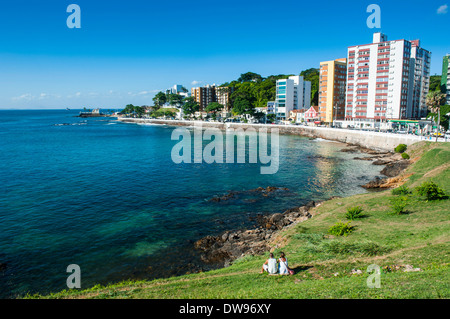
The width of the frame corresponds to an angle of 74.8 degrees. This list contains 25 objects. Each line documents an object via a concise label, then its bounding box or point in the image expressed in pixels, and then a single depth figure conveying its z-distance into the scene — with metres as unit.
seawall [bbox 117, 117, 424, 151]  73.35
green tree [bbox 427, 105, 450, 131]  87.38
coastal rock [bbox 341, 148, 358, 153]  76.06
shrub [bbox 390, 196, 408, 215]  25.77
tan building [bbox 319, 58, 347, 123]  125.12
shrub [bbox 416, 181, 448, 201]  27.78
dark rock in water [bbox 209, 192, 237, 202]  37.56
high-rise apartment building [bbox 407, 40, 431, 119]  108.31
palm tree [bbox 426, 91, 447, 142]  107.12
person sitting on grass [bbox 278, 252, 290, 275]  15.97
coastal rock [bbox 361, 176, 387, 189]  41.59
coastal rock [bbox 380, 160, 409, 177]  48.84
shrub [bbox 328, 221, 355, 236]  22.74
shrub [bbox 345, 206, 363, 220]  26.34
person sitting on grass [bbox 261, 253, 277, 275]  16.06
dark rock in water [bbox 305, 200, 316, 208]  33.64
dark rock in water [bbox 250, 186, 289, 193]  41.17
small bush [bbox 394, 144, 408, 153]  67.00
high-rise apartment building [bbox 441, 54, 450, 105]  139.50
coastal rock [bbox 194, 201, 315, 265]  23.45
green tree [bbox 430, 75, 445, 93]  149.20
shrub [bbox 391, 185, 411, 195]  30.81
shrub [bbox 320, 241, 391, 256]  18.39
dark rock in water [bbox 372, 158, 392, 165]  58.35
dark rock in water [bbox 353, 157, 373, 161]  63.62
